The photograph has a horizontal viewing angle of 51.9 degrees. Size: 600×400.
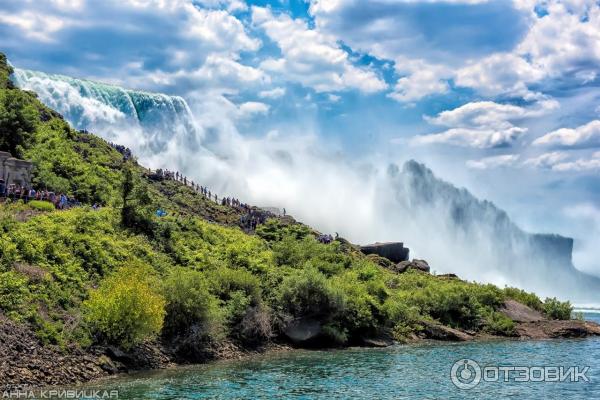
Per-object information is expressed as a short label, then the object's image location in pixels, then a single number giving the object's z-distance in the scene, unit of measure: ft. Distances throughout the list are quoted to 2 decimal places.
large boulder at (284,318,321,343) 175.11
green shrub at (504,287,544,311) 253.96
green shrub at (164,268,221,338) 147.54
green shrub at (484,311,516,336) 221.60
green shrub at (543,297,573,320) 243.19
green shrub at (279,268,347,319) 180.45
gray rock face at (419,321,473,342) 208.44
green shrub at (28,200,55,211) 192.95
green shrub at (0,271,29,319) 120.78
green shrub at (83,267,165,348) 126.62
